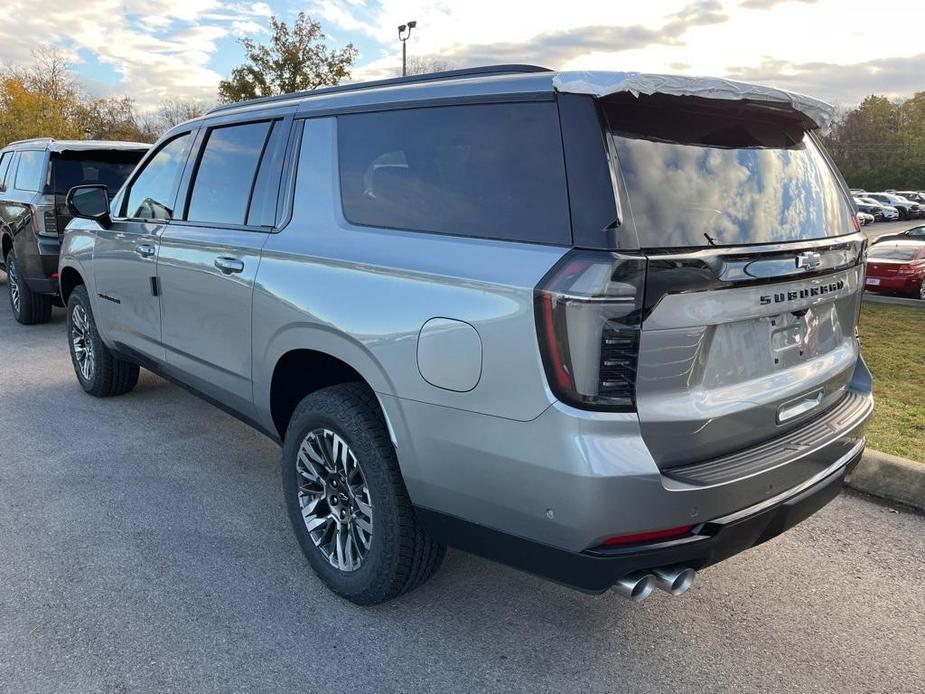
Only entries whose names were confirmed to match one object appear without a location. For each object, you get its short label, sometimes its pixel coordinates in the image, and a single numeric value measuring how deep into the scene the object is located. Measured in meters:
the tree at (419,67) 32.22
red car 14.66
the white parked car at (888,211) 49.59
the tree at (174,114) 51.56
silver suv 2.00
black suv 7.53
